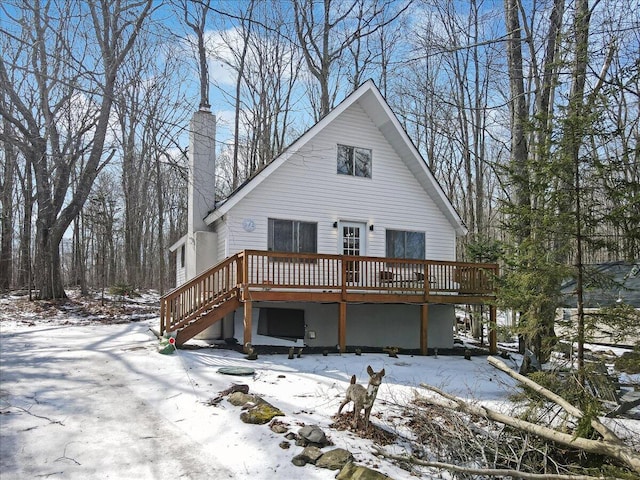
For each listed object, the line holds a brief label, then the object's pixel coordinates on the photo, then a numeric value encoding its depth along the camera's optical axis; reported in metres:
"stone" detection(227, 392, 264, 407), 5.95
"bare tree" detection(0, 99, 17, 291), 21.55
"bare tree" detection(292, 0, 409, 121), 20.89
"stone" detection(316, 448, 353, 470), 4.40
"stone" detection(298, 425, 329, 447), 4.79
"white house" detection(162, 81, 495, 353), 11.58
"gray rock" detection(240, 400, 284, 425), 5.39
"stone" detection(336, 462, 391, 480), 4.15
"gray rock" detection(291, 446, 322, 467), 4.46
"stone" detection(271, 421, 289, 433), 5.11
